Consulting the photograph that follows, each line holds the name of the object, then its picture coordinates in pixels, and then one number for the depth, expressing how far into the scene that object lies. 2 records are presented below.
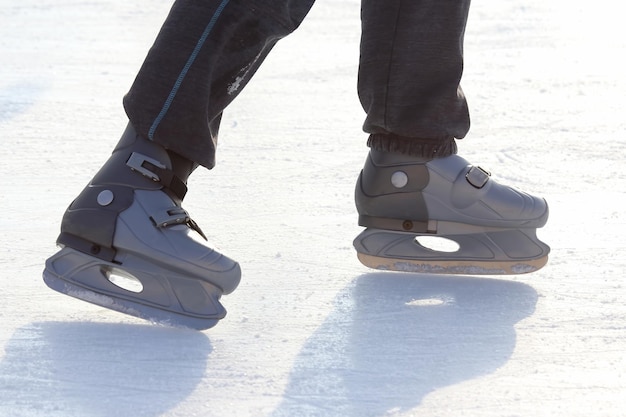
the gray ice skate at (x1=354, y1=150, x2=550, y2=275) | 8.00
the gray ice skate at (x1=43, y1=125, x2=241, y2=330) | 7.77
